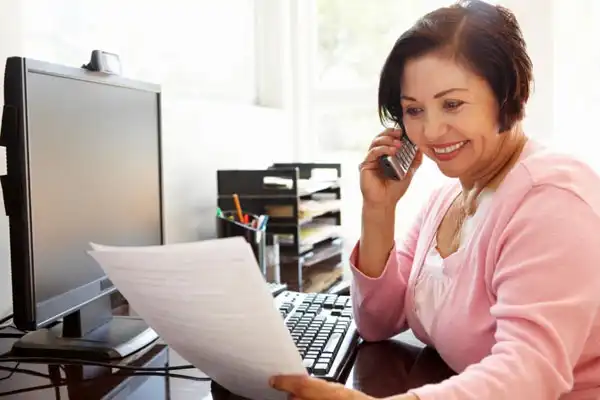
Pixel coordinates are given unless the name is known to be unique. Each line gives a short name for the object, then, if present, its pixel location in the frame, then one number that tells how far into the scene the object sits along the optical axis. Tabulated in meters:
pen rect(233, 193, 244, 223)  1.68
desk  0.83
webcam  1.02
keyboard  0.87
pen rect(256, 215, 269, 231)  1.60
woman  0.67
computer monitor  0.85
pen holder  1.49
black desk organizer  1.73
